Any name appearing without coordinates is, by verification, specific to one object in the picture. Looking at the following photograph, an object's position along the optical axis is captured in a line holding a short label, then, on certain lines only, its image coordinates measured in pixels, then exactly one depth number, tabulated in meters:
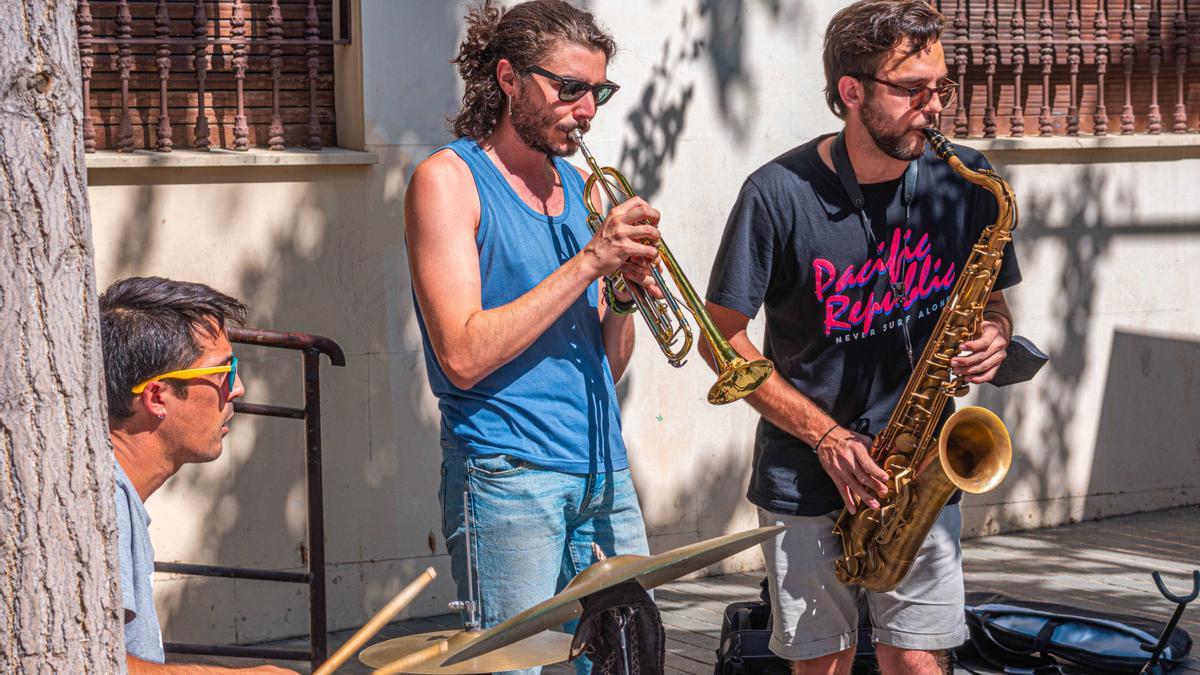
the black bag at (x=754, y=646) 4.45
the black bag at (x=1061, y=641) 4.78
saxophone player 3.41
